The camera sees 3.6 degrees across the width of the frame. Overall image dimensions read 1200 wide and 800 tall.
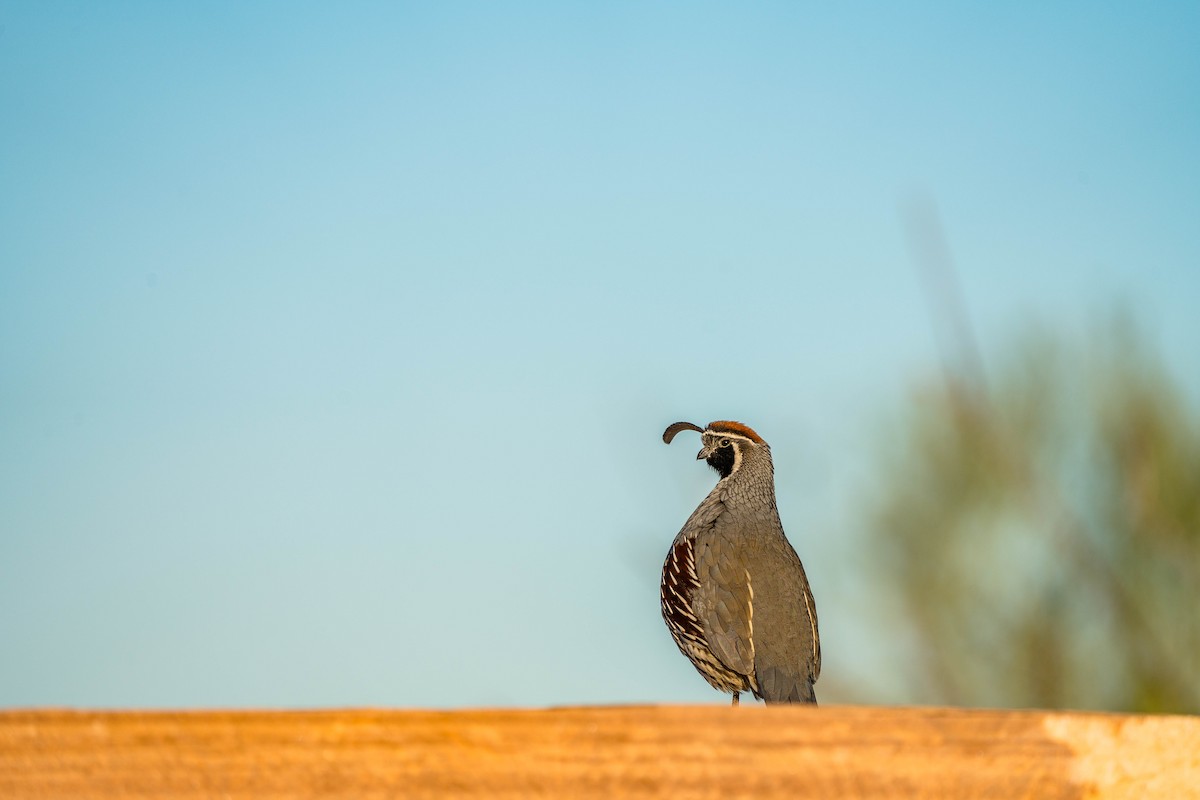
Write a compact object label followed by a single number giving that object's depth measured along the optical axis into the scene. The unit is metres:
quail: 14.52
